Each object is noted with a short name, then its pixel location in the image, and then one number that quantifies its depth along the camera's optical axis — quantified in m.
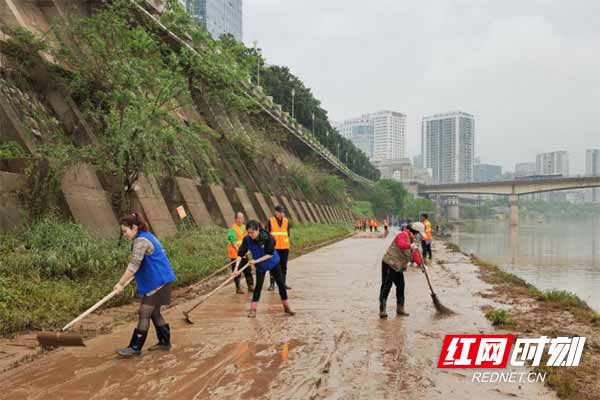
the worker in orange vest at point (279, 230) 10.93
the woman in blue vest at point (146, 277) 6.11
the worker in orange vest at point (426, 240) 17.61
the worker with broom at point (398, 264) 8.62
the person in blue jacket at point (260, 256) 8.38
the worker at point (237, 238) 10.84
